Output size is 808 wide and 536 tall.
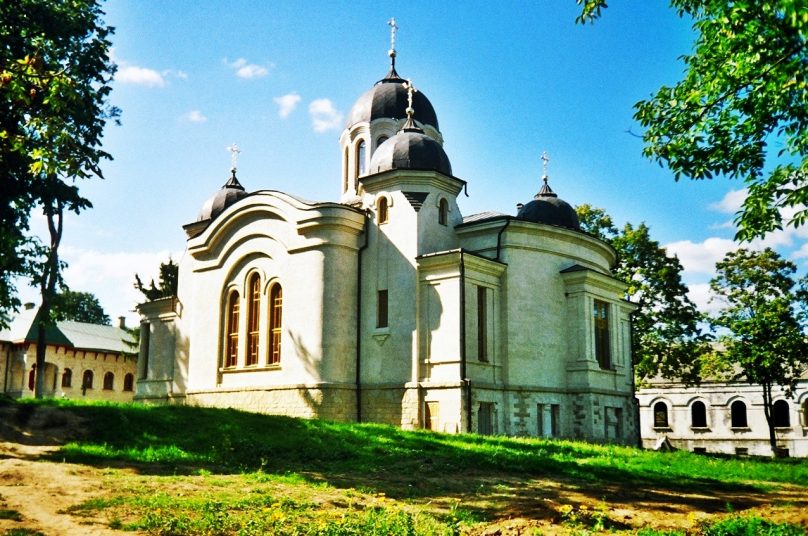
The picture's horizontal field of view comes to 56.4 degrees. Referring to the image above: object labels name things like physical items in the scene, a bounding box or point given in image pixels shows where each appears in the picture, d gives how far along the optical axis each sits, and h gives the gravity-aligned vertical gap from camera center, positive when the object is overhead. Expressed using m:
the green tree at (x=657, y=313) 30.11 +3.62
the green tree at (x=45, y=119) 11.59 +5.83
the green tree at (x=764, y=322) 30.62 +3.32
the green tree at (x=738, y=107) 9.98 +4.33
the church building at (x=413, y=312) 21.80 +2.73
